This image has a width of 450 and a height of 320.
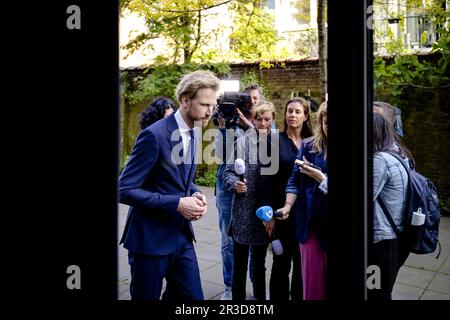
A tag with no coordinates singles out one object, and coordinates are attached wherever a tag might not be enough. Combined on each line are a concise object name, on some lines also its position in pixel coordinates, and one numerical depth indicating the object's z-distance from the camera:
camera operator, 3.81
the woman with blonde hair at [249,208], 3.38
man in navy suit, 2.38
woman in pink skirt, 2.72
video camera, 4.10
